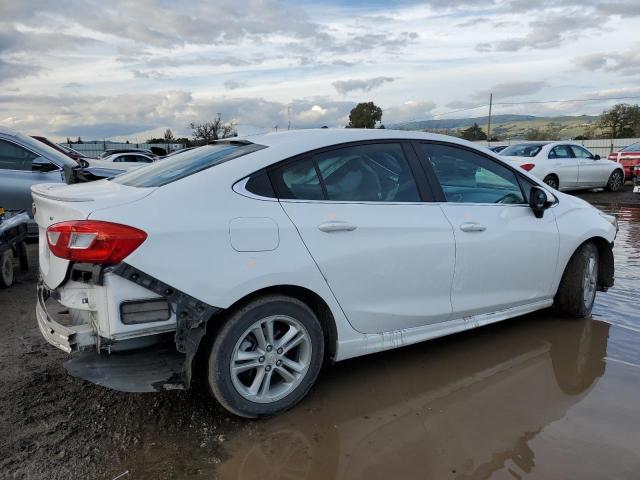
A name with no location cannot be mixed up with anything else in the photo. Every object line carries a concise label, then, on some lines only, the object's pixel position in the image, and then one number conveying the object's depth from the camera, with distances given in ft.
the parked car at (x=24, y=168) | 25.13
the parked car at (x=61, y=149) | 30.24
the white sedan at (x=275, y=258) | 8.69
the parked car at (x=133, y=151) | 62.63
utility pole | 156.87
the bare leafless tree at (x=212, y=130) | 156.25
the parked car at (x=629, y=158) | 53.31
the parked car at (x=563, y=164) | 44.45
